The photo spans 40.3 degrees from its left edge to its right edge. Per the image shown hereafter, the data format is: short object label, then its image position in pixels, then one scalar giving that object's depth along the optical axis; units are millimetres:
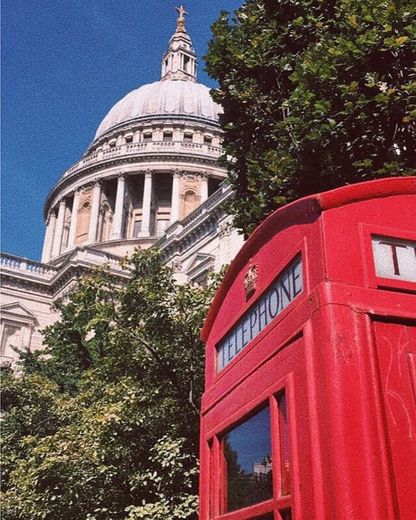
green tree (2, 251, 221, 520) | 8641
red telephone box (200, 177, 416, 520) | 1959
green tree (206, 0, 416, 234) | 5566
